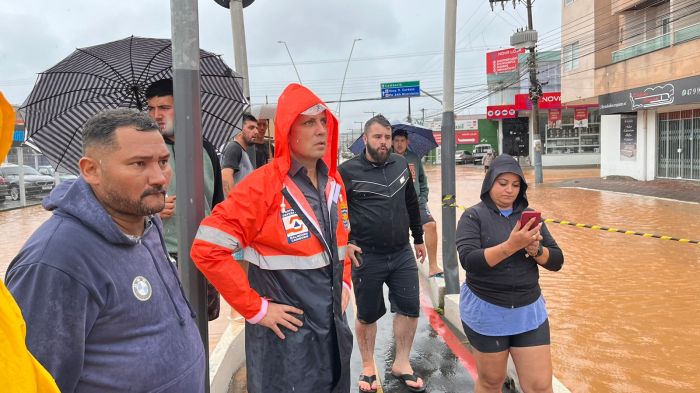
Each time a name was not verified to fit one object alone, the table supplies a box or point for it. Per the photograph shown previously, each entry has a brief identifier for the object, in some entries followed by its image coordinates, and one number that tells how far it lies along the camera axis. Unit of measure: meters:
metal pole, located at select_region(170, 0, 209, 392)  2.21
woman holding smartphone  2.95
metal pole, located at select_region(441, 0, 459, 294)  5.72
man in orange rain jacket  2.34
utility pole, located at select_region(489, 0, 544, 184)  22.89
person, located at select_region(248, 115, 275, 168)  5.63
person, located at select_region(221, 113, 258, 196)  4.57
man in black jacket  3.98
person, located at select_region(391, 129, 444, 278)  5.98
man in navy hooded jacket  1.39
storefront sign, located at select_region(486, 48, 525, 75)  49.00
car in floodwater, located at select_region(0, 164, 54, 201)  21.09
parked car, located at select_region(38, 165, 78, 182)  27.05
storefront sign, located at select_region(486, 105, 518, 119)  39.88
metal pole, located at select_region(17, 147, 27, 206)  18.52
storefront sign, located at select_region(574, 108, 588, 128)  34.88
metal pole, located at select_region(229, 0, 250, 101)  4.25
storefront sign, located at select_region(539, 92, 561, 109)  34.50
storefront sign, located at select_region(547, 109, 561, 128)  34.81
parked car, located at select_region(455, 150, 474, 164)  47.69
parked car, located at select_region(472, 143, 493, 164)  46.33
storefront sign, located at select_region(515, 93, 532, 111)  37.97
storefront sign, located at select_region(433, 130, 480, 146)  54.94
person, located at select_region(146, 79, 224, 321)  2.75
